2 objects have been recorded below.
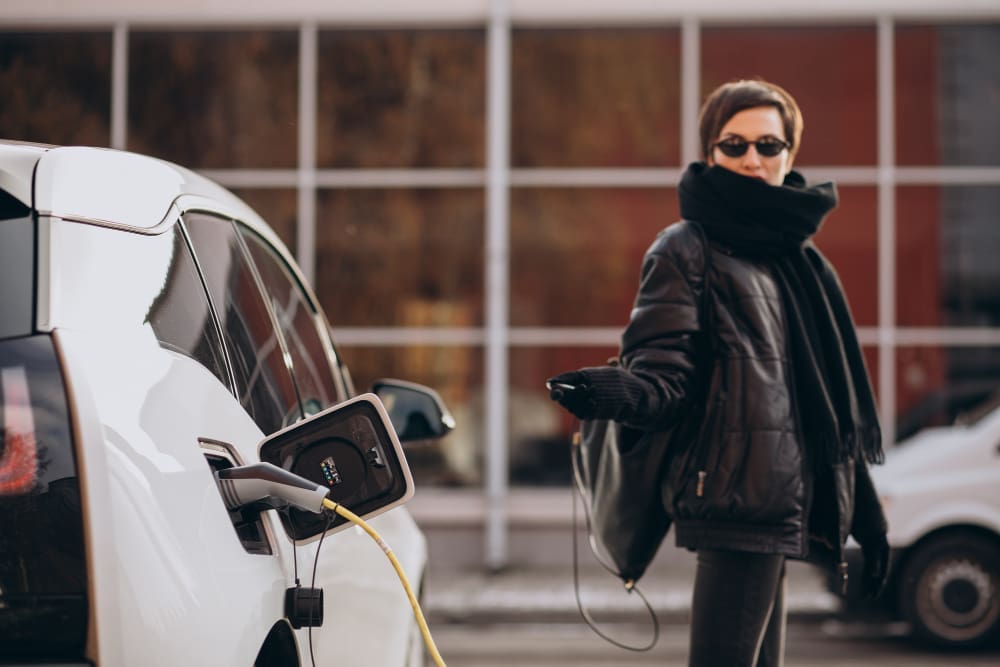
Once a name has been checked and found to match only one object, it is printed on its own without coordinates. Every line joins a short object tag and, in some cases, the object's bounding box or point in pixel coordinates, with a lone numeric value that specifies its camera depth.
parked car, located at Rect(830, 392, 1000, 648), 11.02
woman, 7.37
